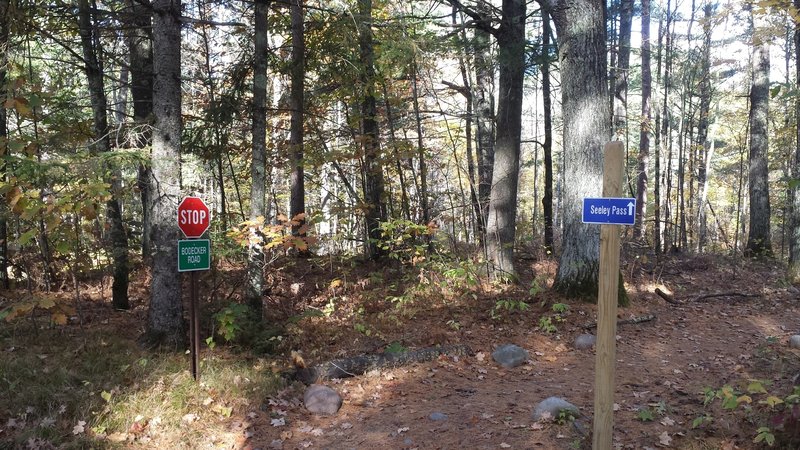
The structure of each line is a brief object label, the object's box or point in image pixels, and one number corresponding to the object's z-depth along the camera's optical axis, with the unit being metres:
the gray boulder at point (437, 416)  5.27
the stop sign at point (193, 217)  5.56
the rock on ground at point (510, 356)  6.80
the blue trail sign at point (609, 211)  3.48
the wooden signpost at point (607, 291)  3.64
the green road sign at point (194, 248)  5.53
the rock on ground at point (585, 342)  7.23
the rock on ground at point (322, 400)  5.59
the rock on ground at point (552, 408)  4.91
